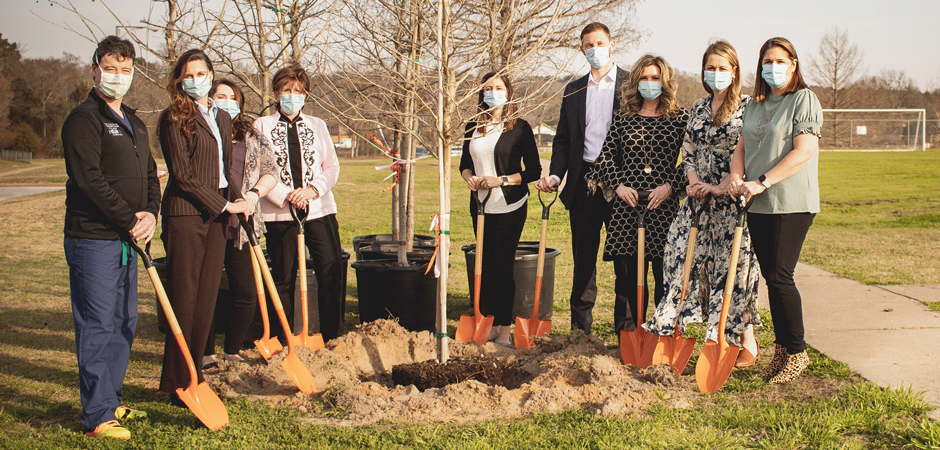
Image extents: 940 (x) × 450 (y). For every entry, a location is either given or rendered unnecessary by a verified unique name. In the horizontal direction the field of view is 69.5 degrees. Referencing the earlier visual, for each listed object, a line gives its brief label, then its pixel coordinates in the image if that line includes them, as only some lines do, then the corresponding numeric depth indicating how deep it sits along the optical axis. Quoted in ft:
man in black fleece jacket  10.32
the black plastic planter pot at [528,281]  18.76
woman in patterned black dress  14.49
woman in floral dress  13.35
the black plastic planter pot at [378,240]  22.60
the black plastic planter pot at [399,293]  16.90
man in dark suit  15.26
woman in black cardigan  15.67
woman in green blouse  12.03
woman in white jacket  14.84
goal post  114.73
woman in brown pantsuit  11.76
